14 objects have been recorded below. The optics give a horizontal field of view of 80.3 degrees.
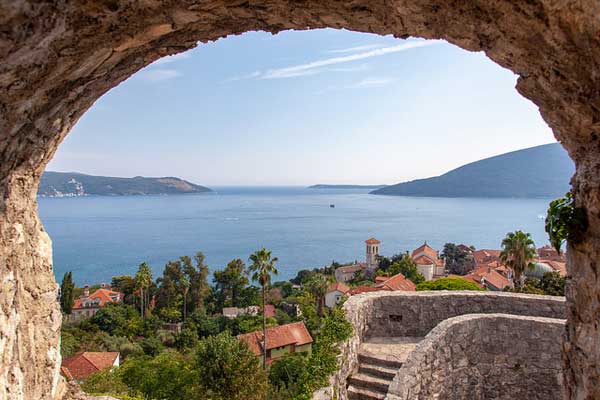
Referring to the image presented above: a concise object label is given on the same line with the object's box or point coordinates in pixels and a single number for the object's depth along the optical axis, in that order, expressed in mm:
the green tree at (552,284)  18139
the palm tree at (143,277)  40812
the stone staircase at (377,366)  6992
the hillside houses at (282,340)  30892
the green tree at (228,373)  17141
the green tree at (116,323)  38438
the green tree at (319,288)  31781
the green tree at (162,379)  18172
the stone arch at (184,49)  2416
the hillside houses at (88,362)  21703
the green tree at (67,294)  42909
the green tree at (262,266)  24453
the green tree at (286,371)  24723
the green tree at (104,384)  15422
